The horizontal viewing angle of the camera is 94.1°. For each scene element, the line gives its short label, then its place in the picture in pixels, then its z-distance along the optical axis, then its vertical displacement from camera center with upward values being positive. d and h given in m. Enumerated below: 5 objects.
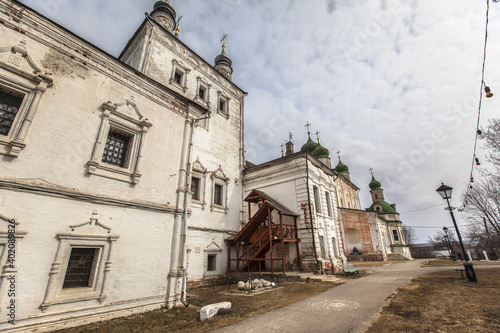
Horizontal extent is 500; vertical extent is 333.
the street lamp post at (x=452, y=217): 9.41 +1.48
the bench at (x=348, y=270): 13.72 -0.93
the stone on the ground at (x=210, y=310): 6.28 -1.43
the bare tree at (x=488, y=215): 21.57 +3.43
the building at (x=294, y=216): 13.77 +2.26
